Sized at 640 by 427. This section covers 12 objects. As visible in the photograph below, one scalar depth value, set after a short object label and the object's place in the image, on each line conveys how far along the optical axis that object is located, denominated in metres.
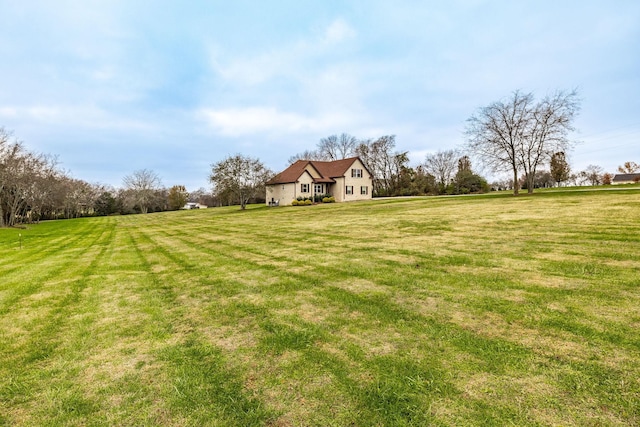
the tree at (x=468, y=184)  55.19
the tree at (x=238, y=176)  41.44
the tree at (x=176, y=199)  75.69
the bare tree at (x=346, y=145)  65.12
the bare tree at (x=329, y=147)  67.50
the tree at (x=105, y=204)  67.50
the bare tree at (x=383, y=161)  57.94
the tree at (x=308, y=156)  70.94
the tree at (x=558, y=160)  29.52
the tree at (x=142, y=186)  71.31
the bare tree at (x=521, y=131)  28.38
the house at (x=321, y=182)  42.50
